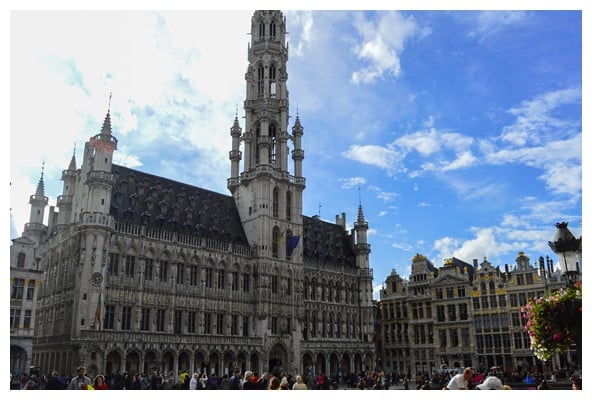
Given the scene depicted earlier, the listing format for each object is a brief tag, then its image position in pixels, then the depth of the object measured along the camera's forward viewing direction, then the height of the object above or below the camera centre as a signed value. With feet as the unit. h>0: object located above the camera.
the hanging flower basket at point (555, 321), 53.52 +3.05
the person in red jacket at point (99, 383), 51.88 -2.96
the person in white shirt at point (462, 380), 42.09 -2.14
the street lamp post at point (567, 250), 49.93 +9.11
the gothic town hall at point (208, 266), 153.07 +27.91
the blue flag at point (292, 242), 202.21 +39.88
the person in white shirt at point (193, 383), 82.43 -4.53
